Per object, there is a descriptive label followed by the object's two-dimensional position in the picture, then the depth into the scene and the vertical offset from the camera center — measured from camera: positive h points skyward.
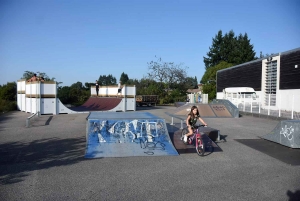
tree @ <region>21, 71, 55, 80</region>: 27.51 +2.58
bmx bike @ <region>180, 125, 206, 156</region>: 6.04 -1.39
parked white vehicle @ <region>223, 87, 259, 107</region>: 19.25 +0.01
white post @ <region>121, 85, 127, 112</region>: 18.32 -0.40
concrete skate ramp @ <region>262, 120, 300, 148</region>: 6.91 -1.29
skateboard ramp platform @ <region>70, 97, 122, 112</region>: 18.51 -0.91
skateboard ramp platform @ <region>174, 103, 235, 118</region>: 15.66 -1.15
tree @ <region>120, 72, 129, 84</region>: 95.18 +8.63
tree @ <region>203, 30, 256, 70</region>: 44.90 +10.49
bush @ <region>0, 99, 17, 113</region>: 18.66 -1.21
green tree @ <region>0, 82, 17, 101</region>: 23.22 +0.11
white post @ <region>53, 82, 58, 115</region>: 15.71 -0.99
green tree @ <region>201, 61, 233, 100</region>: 35.87 +2.91
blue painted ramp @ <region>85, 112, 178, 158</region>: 6.08 -1.39
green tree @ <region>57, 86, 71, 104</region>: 25.23 -0.04
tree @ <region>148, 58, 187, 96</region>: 37.56 +3.51
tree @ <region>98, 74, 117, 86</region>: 92.71 +7.52
